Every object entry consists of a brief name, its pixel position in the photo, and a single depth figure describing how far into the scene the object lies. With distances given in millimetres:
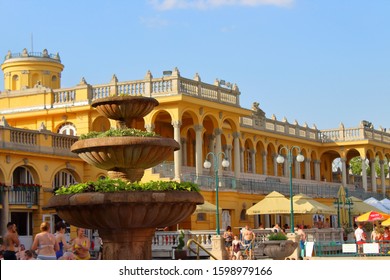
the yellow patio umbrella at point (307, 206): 34312
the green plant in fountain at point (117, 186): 14156
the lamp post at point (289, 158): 30059
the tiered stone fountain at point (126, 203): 14008
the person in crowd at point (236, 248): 26672
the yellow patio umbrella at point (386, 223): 31750
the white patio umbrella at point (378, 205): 42925
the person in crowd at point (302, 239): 28991
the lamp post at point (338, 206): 38684
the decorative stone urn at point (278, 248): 25578
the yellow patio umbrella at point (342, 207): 40906
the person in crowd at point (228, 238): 28092
